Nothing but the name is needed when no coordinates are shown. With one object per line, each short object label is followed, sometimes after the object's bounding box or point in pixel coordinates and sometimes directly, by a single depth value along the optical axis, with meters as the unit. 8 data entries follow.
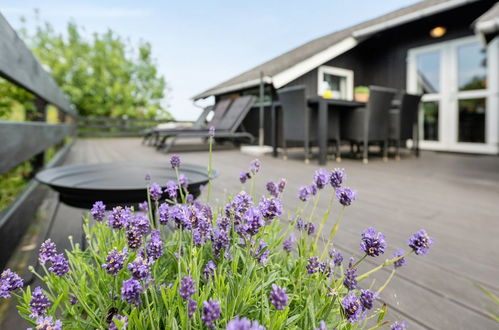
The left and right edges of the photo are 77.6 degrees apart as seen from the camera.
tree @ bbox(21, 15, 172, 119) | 15.49
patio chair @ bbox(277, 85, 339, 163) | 4.37
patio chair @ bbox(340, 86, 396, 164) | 4.29
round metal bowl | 0.99
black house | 5.68
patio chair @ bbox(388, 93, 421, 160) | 4.71
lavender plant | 0.55
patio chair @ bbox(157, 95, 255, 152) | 5.92
